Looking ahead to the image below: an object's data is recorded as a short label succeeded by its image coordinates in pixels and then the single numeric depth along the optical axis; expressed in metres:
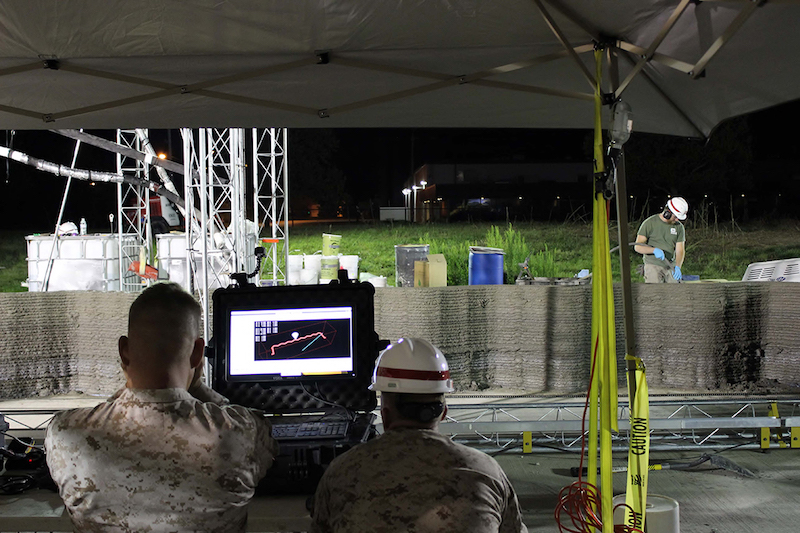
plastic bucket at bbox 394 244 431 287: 12.88
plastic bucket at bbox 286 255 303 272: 14.85
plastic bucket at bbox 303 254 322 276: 14.87
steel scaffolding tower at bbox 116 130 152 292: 15.28
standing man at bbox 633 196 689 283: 8.97
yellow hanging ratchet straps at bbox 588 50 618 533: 3.01
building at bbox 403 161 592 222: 34.84
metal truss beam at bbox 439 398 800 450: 5.07
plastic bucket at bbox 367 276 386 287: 12.14
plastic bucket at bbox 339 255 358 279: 14.12
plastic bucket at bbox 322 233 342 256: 14.96
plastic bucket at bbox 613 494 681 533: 3.35
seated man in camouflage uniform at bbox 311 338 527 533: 1.71
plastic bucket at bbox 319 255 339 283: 14.04
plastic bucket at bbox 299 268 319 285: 14.43
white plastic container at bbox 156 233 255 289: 14.70
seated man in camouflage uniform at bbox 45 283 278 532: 1.79
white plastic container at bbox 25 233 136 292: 15.10
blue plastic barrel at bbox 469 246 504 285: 11.29
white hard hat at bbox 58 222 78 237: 15.60
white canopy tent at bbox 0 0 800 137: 2.96
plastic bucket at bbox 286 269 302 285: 14.44
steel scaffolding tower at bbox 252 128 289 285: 12.90
